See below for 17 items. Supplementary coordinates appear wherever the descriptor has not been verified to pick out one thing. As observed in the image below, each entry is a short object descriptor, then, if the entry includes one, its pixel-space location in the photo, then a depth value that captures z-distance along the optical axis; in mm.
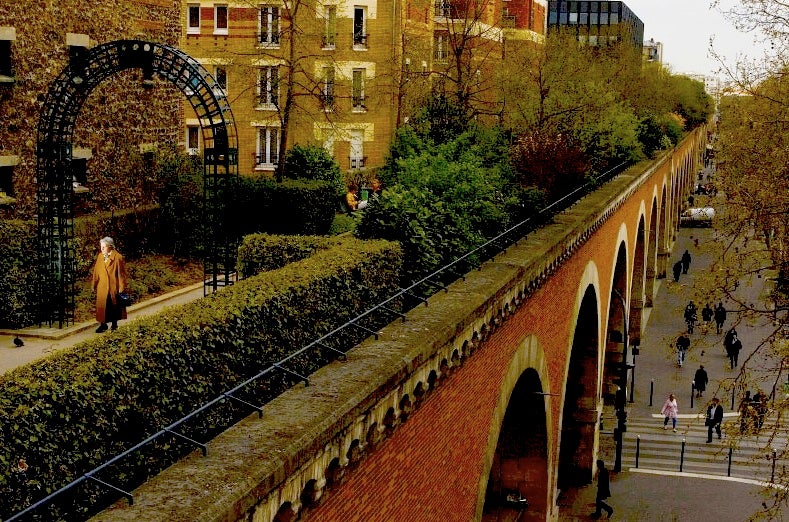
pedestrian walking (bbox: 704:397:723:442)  29784
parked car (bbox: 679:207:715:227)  80094
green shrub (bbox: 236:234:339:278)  13641
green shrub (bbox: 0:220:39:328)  14773
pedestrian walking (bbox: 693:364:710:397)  35375
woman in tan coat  14086
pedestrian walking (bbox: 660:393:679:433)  32281
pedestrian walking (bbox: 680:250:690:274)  58719
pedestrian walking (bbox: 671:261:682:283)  56594
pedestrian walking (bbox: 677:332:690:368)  38750
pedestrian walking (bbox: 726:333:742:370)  39188
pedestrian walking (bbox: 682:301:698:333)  31622
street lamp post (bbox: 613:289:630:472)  28016
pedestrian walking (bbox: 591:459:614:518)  25695
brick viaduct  6242
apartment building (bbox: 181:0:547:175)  41875
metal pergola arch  15562
